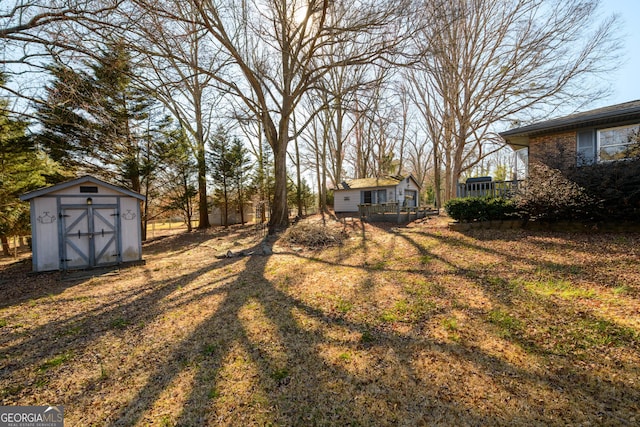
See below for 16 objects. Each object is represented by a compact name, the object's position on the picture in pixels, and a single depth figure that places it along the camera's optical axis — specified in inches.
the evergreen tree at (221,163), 745.0
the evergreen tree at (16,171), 395.2
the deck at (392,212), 561.0
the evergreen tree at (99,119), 255.1
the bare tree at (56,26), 219.8
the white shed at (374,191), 802.2
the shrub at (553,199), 265.9
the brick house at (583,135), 319.0
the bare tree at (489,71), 543.8
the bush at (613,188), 246.2
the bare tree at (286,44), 363.9
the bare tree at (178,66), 246.5
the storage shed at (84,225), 289.3
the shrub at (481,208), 331.3
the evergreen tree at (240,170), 770.2
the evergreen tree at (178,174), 613.9
